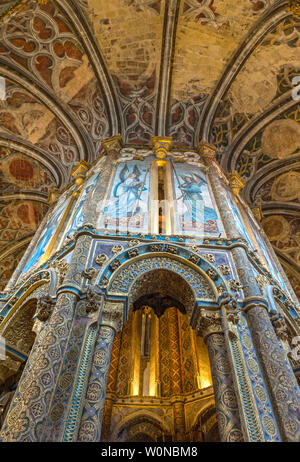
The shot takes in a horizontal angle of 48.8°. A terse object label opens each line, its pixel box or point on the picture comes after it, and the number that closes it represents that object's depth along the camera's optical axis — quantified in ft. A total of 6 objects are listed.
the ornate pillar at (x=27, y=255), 23.41
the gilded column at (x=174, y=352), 27.24
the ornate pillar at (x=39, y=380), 10.33
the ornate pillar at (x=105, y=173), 21.34
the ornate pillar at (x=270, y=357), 11.54
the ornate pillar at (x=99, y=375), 11.35
